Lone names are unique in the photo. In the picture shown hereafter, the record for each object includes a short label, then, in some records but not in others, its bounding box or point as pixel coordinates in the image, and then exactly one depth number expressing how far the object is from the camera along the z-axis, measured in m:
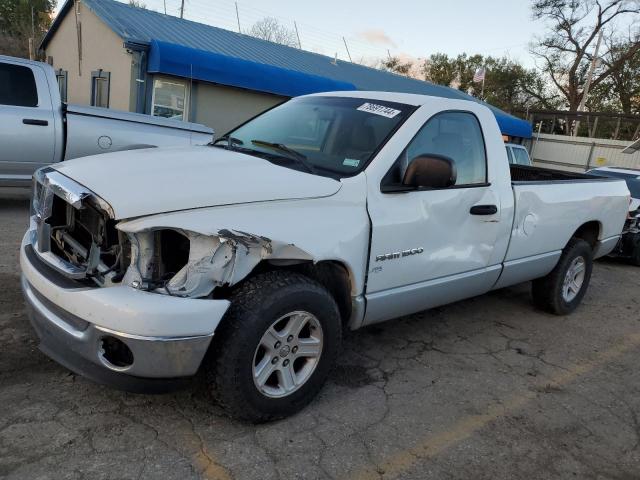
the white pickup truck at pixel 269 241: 2.46
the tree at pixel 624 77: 36.31
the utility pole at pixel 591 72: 32.44
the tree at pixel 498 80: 43.72
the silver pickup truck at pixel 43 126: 6.93
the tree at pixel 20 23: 36.00
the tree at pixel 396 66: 53.25
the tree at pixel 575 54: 36.53
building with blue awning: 13.16
